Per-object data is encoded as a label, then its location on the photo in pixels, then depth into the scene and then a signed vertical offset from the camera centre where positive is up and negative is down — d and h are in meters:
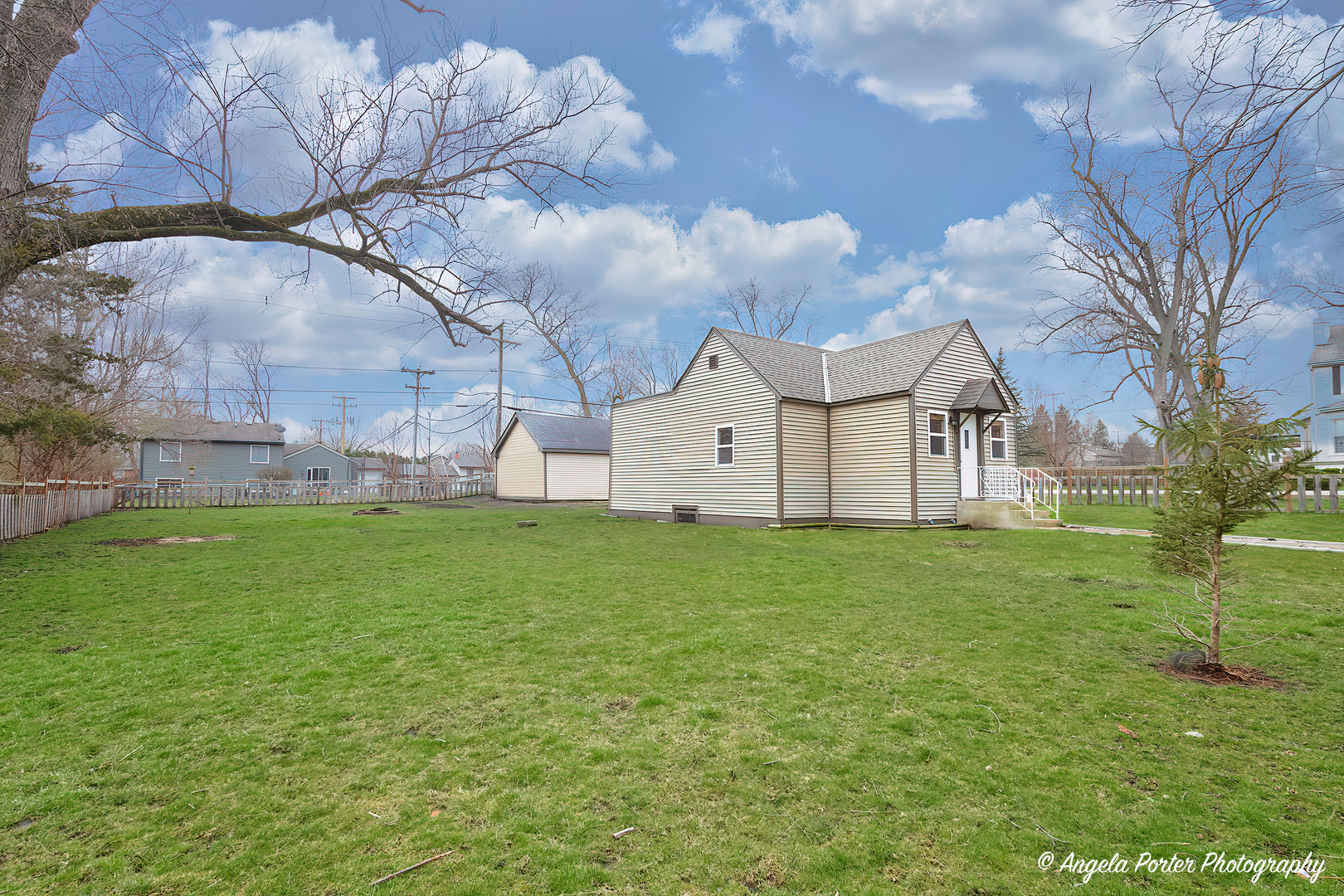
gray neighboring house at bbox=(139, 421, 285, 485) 38.66 +1.98
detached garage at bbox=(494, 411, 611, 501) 32.31 +1.03
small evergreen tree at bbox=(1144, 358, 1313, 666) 4.86 -0.14
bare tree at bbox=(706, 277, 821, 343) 39.88 +11.01
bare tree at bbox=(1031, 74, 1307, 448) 19.42 +6.32
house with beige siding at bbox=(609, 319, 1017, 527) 15.97 +1.23
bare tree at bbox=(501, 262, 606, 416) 39.31 +8.01
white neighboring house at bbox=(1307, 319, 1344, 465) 27.91 +3.68
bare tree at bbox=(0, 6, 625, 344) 7.07 +4.49
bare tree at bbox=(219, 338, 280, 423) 50.12 +7.06
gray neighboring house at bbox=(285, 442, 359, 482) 45.19 +1.22
